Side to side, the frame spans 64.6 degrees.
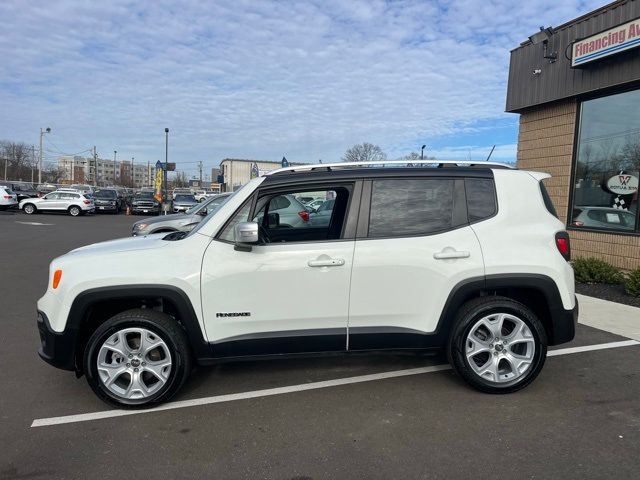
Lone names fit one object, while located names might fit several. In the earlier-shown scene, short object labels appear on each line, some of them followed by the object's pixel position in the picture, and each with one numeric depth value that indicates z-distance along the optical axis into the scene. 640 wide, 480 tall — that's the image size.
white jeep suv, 3.79
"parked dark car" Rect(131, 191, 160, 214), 33.19
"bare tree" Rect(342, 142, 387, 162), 56.96
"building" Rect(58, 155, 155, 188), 122.25
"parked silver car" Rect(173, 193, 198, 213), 32.22
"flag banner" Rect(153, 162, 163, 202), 30.91
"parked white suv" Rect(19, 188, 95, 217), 28.88
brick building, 8.56
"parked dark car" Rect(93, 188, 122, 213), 32.62
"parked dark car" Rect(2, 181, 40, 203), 34.09
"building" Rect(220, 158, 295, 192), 66.91
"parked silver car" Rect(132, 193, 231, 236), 10.99
